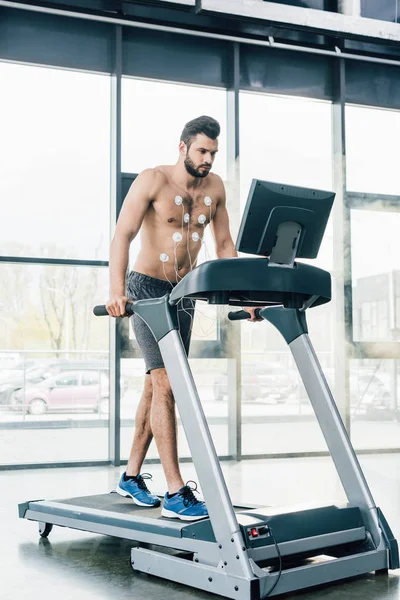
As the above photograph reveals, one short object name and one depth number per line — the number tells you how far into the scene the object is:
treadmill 2.21
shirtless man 2.80
